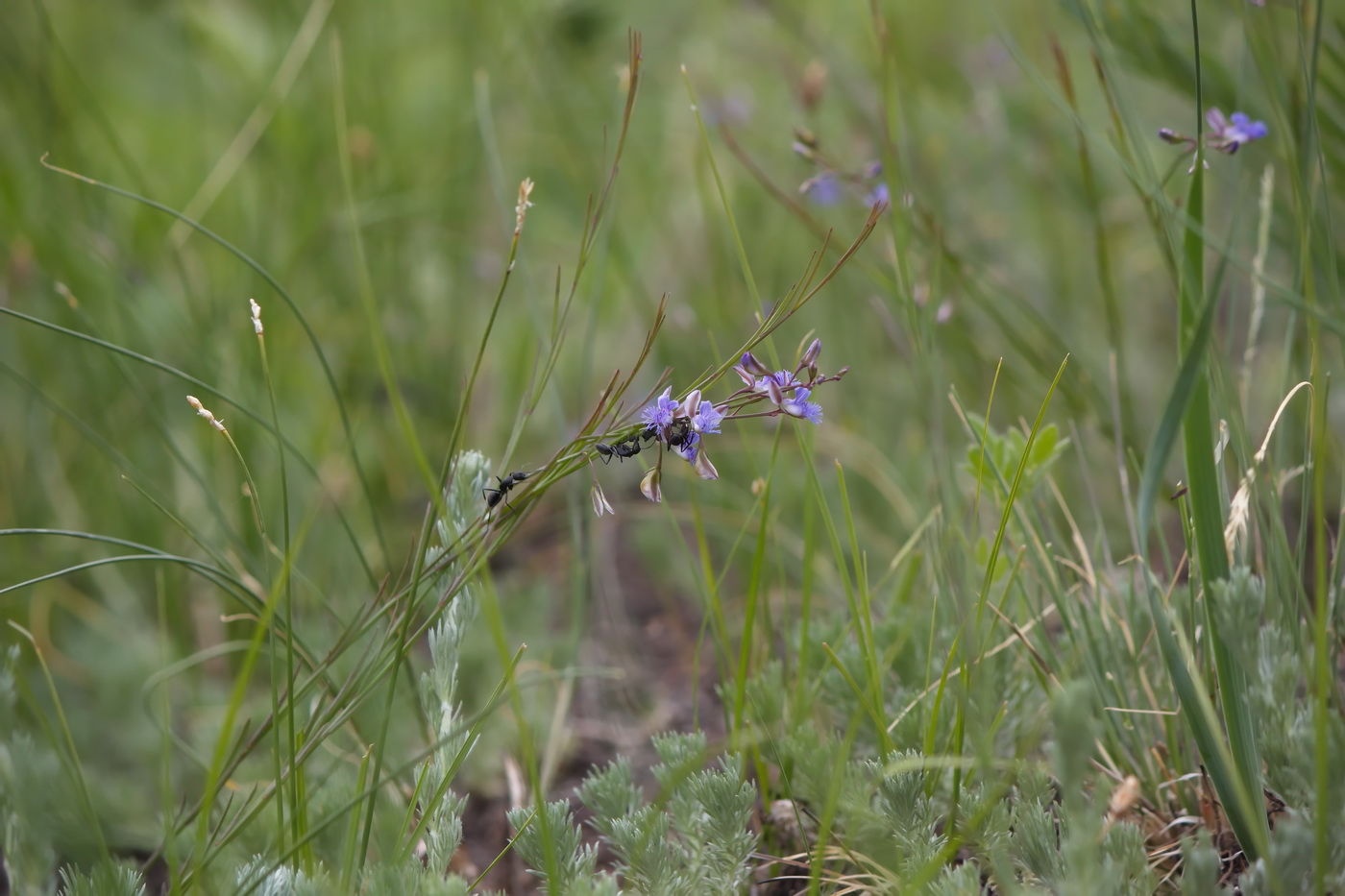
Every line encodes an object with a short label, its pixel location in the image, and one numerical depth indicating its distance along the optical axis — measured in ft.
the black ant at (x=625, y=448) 4.50
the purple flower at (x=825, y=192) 5.77
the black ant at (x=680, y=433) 4.49
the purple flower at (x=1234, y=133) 4.62
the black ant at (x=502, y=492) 4.52
